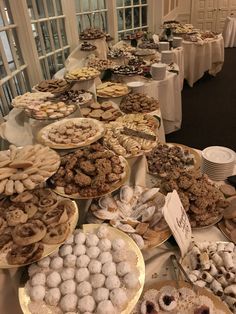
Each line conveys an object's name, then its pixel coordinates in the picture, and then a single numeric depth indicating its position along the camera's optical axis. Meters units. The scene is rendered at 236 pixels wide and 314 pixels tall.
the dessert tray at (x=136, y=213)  0.82
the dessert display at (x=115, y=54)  2.90
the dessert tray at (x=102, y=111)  1.49
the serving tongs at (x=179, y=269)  0.71
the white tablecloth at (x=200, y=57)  4.01
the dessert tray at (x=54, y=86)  1.69
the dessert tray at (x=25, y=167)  0.71
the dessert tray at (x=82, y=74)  1.76
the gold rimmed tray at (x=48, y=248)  0.60
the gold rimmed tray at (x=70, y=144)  1.02
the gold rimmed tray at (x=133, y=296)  0.61
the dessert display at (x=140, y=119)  1.40
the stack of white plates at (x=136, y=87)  1.87
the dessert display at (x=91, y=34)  2.69
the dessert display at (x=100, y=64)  2.37
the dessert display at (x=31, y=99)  1.38
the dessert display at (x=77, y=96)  1.55
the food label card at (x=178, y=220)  0.76
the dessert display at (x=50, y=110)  1.28
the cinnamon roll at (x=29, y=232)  0.64
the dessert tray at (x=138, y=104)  1.62
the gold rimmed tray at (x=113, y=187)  0.83
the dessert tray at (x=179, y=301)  0.66
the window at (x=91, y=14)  3.16
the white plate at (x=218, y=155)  1.13
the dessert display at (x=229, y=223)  0.89
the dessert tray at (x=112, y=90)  1.81
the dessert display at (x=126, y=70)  2.17
